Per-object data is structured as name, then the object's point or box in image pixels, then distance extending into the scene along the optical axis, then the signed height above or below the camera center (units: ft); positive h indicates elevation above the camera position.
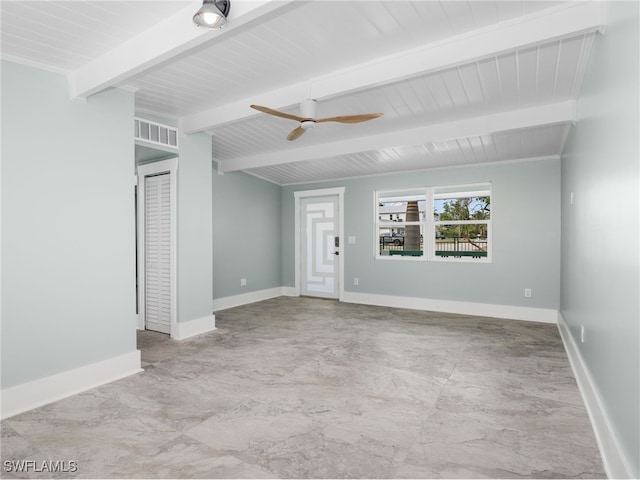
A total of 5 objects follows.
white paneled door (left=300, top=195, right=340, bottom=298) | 22.76 -0.61
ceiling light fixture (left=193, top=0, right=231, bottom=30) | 5.96 +3.68
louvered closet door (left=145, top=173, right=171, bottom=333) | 14.37 -0.58
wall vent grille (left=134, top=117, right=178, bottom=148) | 12.33 +3.71
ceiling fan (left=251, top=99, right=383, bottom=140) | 9.89 +3.25
